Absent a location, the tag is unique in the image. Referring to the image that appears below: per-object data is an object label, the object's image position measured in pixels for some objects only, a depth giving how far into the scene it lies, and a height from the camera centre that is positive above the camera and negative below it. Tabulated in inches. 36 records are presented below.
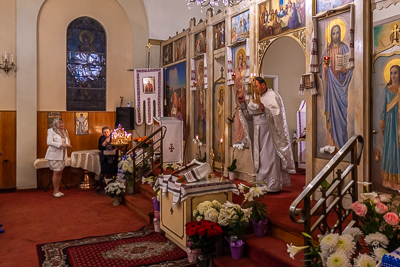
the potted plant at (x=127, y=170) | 344.5 -38.3
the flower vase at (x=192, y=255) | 204.2 -71.0
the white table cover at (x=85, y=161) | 423.8 -35.3
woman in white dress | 366.6 -15.2
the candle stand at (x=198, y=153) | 387.2 -24.9
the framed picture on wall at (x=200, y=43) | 389.8 +96.2
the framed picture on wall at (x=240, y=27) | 315.9 +93.4
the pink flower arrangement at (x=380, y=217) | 111.7 -28.2
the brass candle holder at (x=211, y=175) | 236.1 -29.5
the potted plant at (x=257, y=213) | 201.2 -46.2
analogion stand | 213.3 -41.3
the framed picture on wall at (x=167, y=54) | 474.9 +103.1
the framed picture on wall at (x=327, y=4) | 223.6 +81.0
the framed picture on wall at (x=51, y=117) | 450.2 +17.7
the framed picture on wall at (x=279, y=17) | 258.8 +86.5
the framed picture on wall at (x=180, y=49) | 435.3 +101.4
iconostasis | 219.6 +53.6
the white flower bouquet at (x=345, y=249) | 107.9 -38.1
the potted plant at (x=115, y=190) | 337.4 -56.0
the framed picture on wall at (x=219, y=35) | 353.7 +95.4
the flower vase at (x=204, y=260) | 190.2 -68.9
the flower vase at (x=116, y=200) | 343.9 -66.7
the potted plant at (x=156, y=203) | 263.3 -53.2
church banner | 476.1 +52.4
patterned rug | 208.5 -75.2
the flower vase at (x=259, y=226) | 202.1 -54.4
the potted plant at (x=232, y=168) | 332.0 -34.9
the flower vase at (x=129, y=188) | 353.4 -56.2
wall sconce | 418.0 +76.5
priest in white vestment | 253.9 -7.9
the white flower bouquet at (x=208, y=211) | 196.7 -44.9
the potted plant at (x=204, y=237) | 186.6 -56.5
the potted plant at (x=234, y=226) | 193.5 -51.8
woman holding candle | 385.1 -27.1
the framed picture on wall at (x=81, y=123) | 465.7 +10.3
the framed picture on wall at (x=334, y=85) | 220.4 +28.3
